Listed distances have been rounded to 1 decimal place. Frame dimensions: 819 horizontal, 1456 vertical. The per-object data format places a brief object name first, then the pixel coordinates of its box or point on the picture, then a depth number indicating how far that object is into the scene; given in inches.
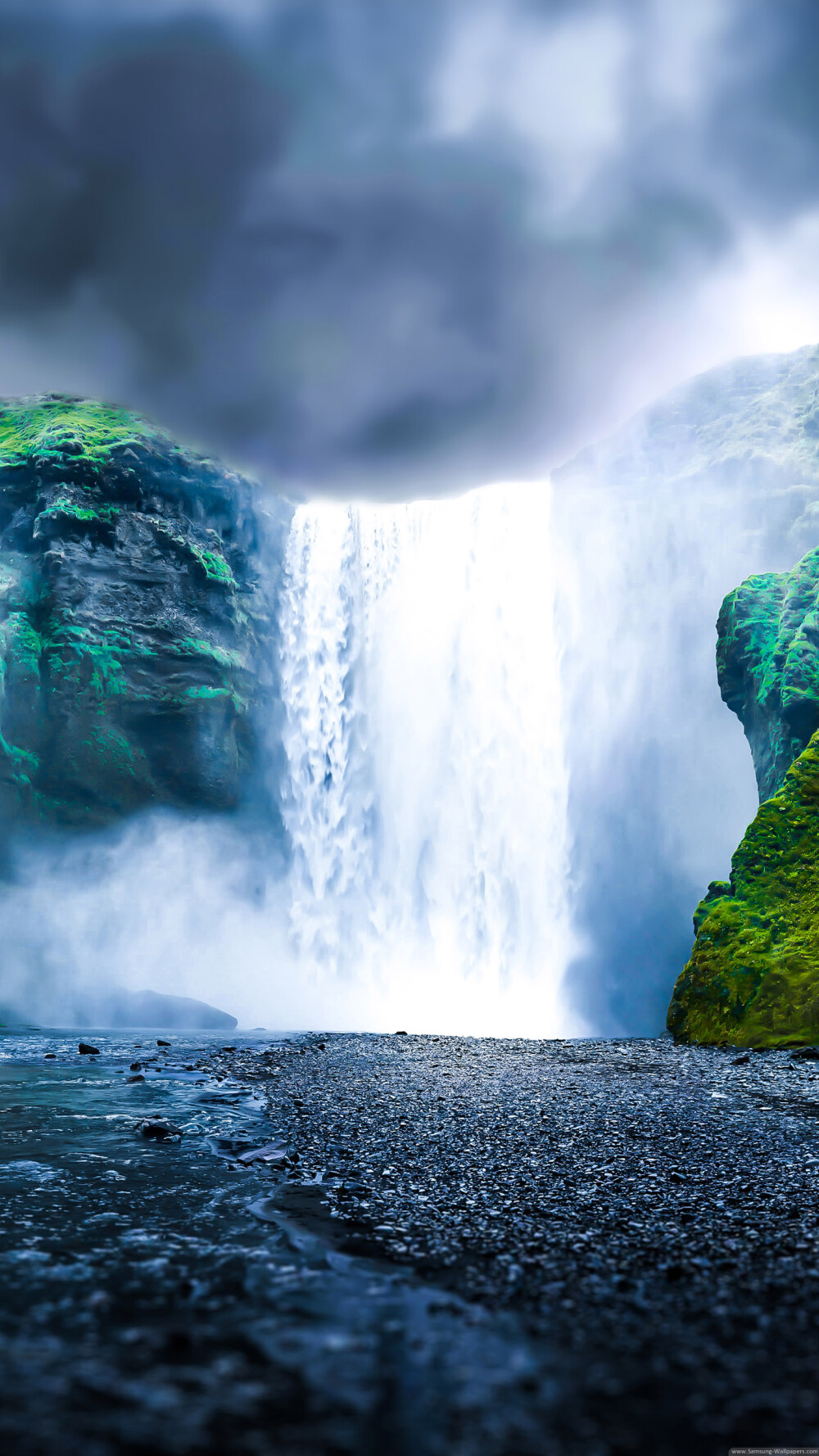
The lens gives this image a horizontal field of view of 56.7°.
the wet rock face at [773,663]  971.9
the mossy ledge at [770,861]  699.4
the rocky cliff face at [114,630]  1327.5
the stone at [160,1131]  323.3
